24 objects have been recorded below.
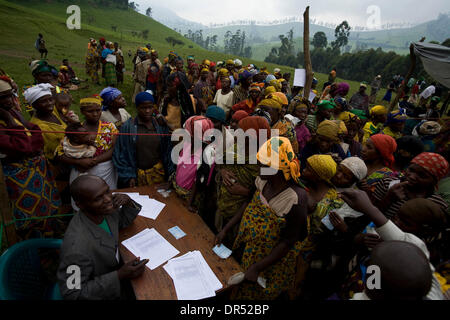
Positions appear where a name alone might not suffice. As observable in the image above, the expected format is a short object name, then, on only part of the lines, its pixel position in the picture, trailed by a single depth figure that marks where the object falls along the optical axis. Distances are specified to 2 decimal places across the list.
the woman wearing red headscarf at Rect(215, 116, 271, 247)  2.30
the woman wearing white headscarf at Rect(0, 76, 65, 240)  2.37
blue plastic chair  1.56
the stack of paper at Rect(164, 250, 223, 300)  1.66
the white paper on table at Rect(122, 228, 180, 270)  1.90
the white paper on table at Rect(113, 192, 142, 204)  2.61
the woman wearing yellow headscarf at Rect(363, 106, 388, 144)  4.47
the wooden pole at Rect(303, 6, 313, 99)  4.47
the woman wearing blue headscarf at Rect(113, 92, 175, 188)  2.98
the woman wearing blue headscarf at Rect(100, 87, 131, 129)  3.67
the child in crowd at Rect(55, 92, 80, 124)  3.65
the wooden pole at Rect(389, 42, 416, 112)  5.80
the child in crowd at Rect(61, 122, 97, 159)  2.61
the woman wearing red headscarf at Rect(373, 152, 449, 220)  1.95
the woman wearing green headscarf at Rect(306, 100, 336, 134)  4.21
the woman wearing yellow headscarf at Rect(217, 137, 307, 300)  1.79
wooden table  1.67
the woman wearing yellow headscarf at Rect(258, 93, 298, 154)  3.57
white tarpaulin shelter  5.04
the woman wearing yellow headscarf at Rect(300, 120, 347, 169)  3.05
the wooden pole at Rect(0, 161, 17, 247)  1.98
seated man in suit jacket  1.50
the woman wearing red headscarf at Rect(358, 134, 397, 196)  2.51
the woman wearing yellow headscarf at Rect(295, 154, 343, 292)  2.10
